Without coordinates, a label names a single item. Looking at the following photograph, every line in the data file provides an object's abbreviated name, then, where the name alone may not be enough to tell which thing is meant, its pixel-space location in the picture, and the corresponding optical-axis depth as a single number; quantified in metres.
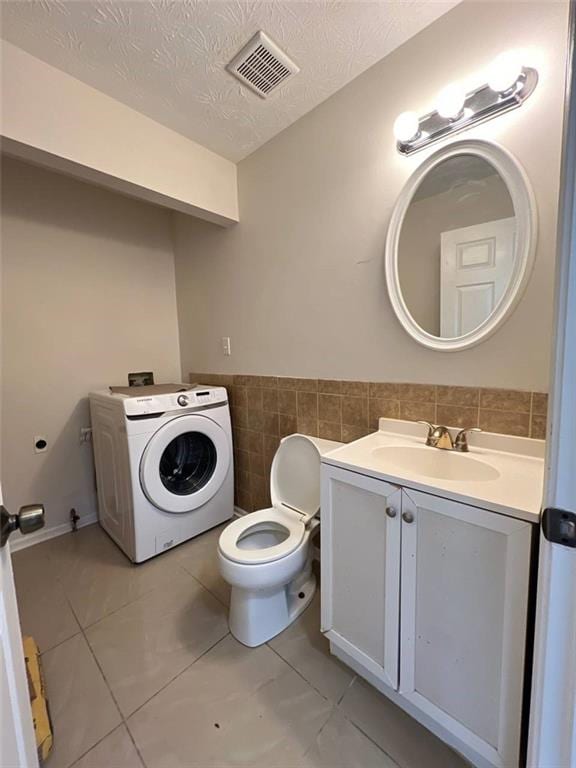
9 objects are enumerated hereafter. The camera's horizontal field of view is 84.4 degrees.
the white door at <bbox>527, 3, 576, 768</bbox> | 0.48
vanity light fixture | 1.01
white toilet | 1.26
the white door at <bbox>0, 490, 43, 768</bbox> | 0.52
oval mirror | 1.08
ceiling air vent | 1.23
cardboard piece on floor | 0.95
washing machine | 1.74
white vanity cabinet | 0.79
